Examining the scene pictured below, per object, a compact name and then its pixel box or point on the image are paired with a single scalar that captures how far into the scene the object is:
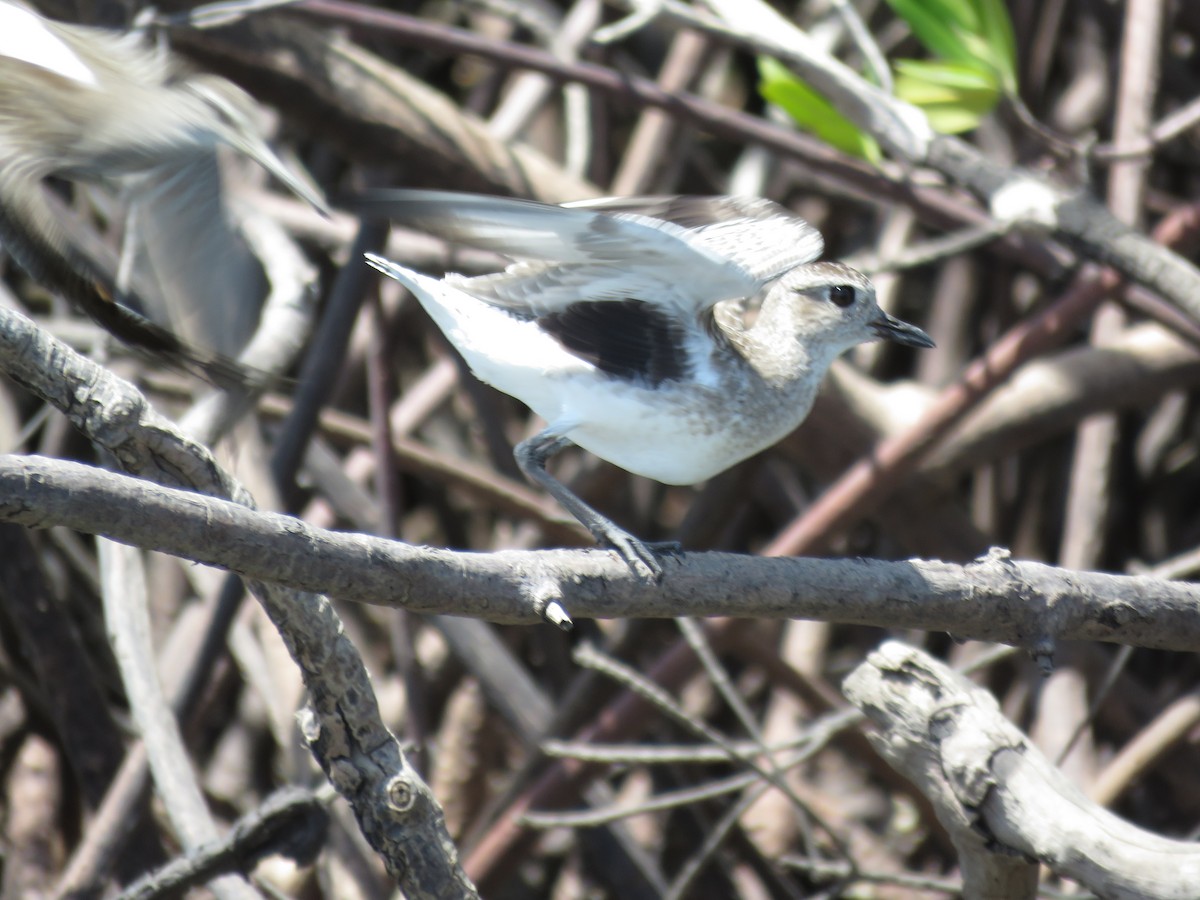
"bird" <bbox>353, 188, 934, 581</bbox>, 9.67
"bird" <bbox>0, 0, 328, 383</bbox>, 9.59
